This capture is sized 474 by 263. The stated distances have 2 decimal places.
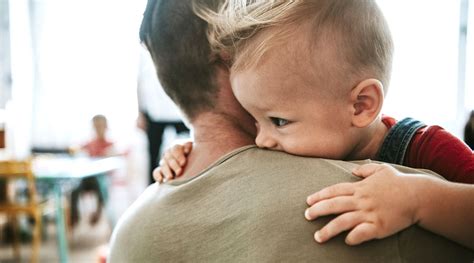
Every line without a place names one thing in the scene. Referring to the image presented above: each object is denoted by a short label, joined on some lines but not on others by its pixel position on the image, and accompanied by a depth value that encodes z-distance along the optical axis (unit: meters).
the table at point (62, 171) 4.02
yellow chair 4.00
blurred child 5.53
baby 0.74
